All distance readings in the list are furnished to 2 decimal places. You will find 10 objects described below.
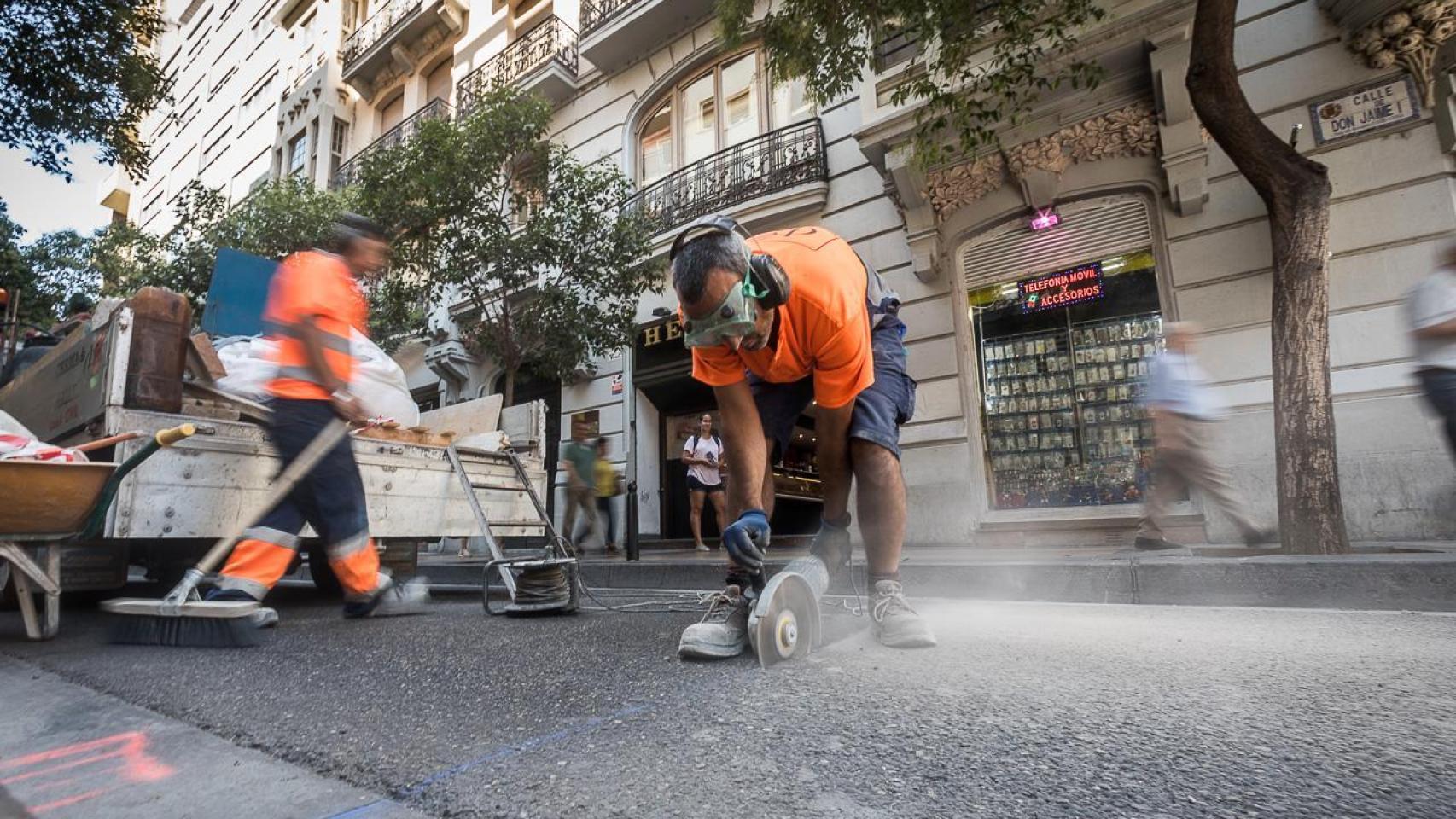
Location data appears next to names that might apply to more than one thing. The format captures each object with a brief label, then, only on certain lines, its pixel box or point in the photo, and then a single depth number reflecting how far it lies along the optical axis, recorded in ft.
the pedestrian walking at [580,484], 28.63
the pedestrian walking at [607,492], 30.35
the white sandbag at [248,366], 12.41
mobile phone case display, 23.50
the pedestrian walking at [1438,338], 11.73
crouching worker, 6.10
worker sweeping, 9.17
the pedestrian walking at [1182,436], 15.90
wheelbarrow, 8.07
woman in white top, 29.58
